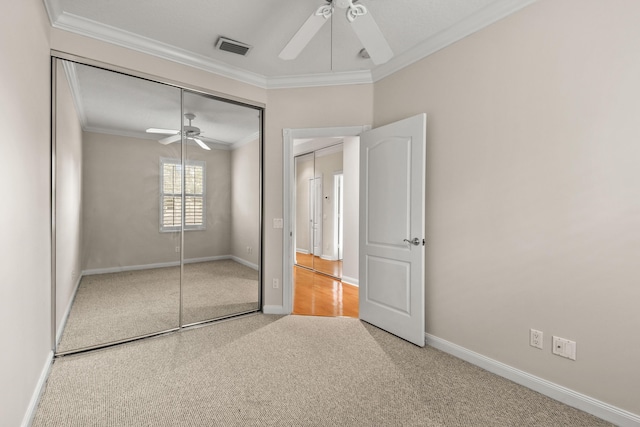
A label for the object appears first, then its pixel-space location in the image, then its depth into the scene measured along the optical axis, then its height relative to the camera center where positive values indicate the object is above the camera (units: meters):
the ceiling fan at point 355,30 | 1.68 +1.06
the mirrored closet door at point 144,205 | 2.51 +0.05
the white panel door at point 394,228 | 2.71 -0.16
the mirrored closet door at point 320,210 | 5.35 +0.03
